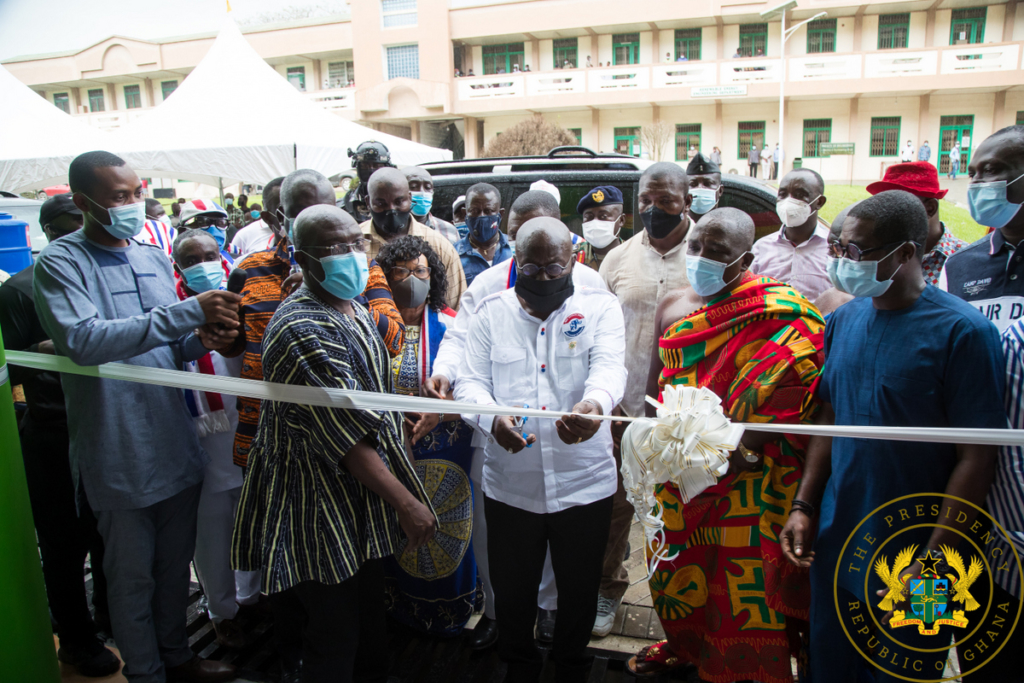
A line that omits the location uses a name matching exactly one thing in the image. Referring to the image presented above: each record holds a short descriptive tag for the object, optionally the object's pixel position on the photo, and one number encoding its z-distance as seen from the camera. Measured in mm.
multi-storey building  18328
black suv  4875
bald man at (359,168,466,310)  3420
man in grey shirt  2254
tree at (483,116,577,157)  14117
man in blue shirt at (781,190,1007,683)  1722
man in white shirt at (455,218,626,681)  2311
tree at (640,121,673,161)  23234
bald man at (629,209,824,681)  2148
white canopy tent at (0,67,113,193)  7637
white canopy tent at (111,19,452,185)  8047
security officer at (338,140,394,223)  4289
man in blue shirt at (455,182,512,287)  3756
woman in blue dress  2744
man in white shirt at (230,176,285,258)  3625
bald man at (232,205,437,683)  1963
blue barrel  3717
